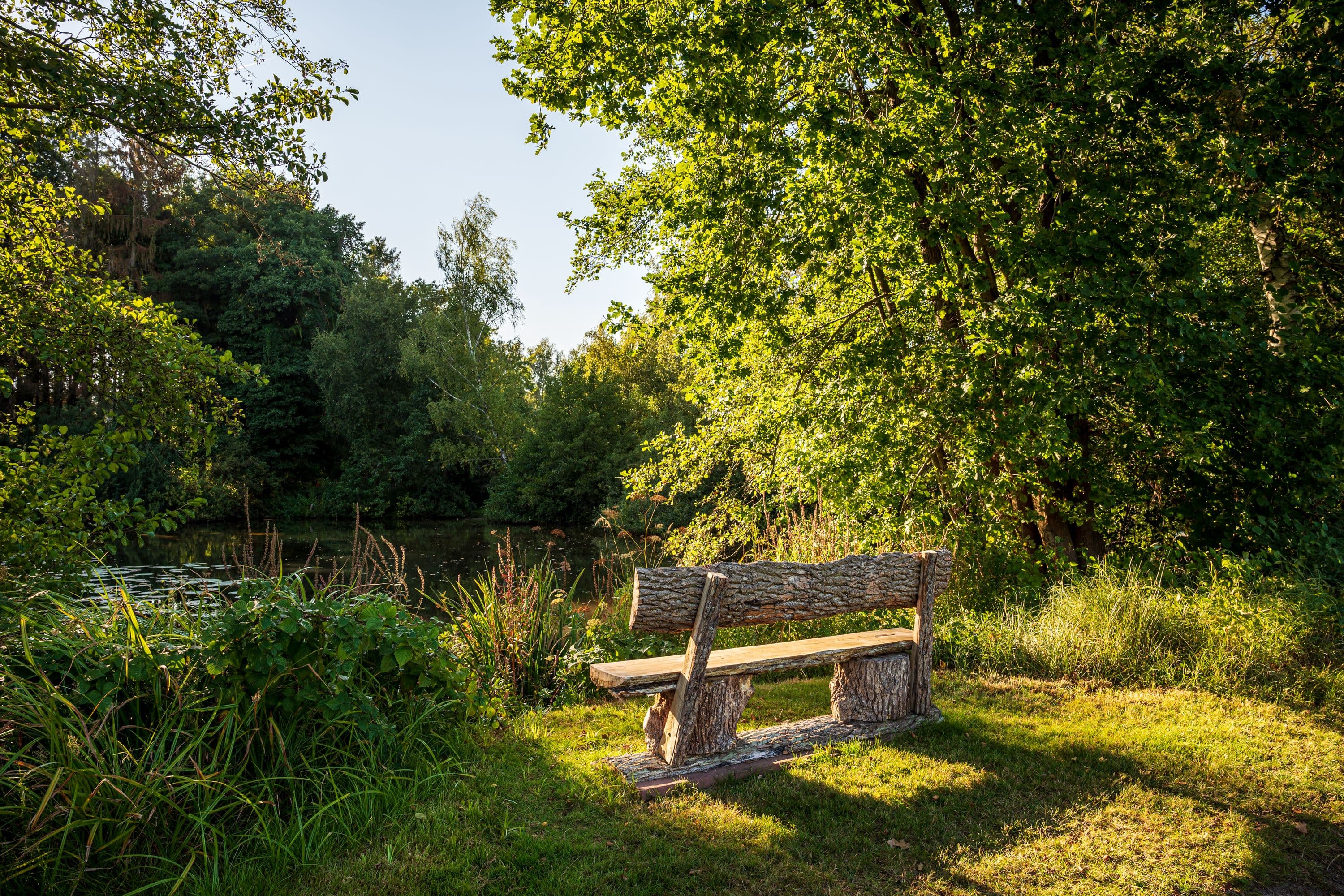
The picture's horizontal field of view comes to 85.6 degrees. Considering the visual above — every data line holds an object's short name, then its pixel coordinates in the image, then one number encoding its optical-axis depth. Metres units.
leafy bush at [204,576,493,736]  3.02
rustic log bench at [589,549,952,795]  3.46
